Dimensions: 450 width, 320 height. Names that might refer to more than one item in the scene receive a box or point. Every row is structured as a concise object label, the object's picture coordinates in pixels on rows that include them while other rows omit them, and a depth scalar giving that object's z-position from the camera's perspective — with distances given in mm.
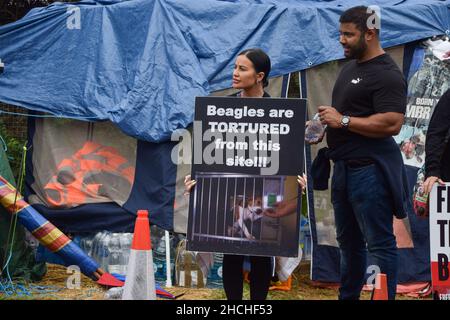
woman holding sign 5035
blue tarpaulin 7387
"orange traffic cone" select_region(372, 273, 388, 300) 4641
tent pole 7320
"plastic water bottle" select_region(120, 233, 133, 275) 7488
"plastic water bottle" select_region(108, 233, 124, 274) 7480
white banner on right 4916
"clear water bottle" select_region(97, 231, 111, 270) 7505
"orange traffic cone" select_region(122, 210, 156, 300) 4859
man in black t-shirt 4910
